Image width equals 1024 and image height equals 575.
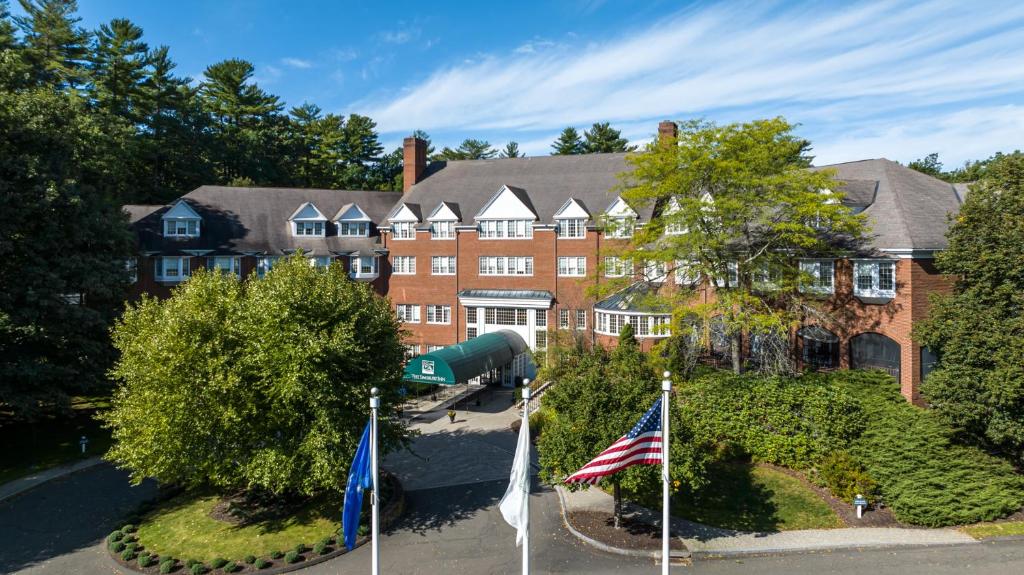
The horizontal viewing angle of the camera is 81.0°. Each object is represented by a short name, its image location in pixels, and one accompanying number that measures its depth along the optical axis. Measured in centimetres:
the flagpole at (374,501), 1330
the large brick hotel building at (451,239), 3997
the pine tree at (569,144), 8694
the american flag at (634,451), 1362
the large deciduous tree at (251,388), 1772
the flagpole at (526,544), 1284
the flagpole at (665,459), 1322
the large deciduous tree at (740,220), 2555
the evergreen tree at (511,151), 9819
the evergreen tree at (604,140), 8281
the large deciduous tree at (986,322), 1978
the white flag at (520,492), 1303
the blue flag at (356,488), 1345
